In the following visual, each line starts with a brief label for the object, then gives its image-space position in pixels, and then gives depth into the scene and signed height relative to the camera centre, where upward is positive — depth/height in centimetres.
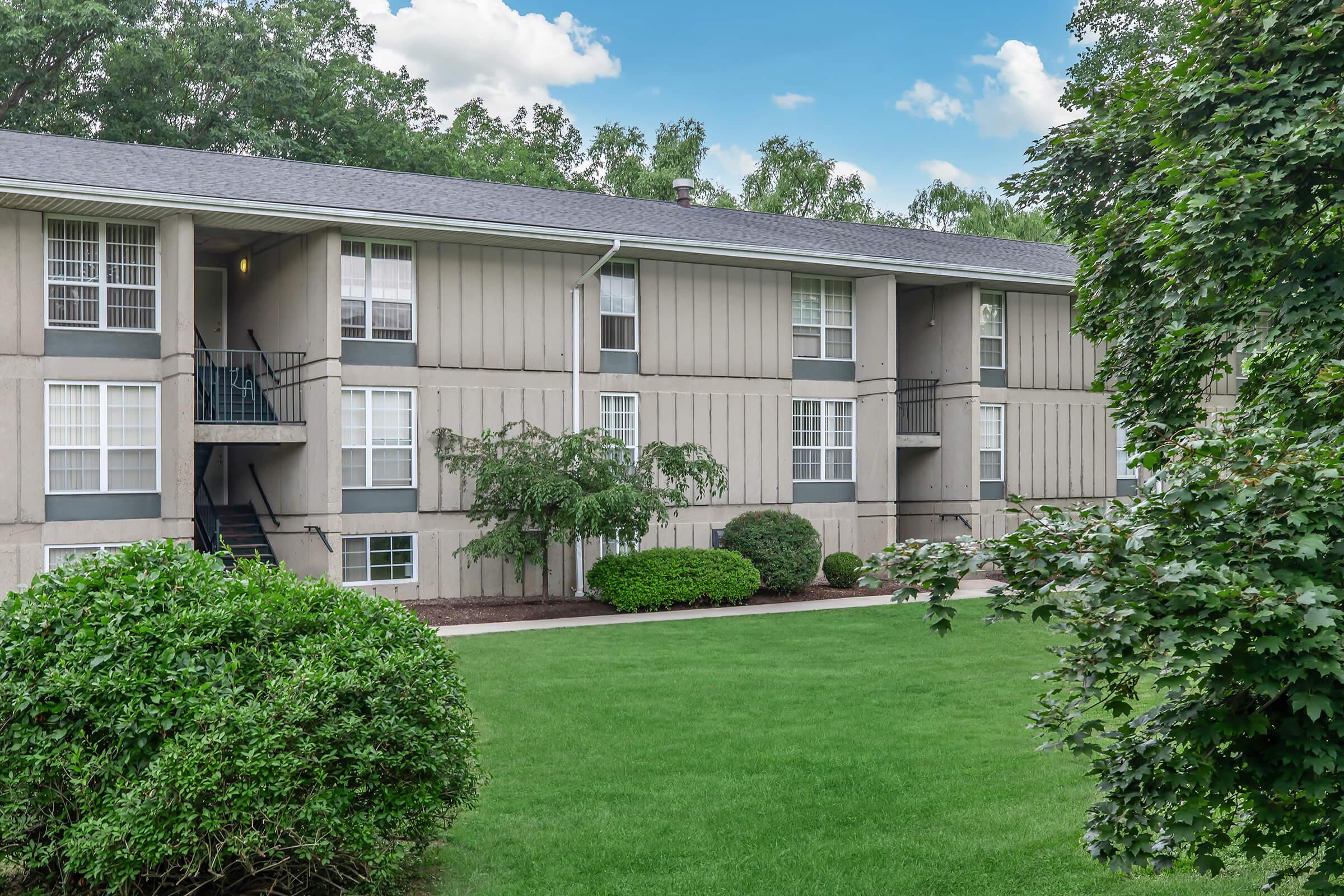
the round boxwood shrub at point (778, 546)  1948 -153
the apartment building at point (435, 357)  1653 +169
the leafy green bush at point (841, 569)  2067 -203
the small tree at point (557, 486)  1688 -44
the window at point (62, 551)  1636 -130
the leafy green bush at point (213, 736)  498 -123
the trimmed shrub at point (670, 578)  1773 -190
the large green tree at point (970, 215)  4416 +982
